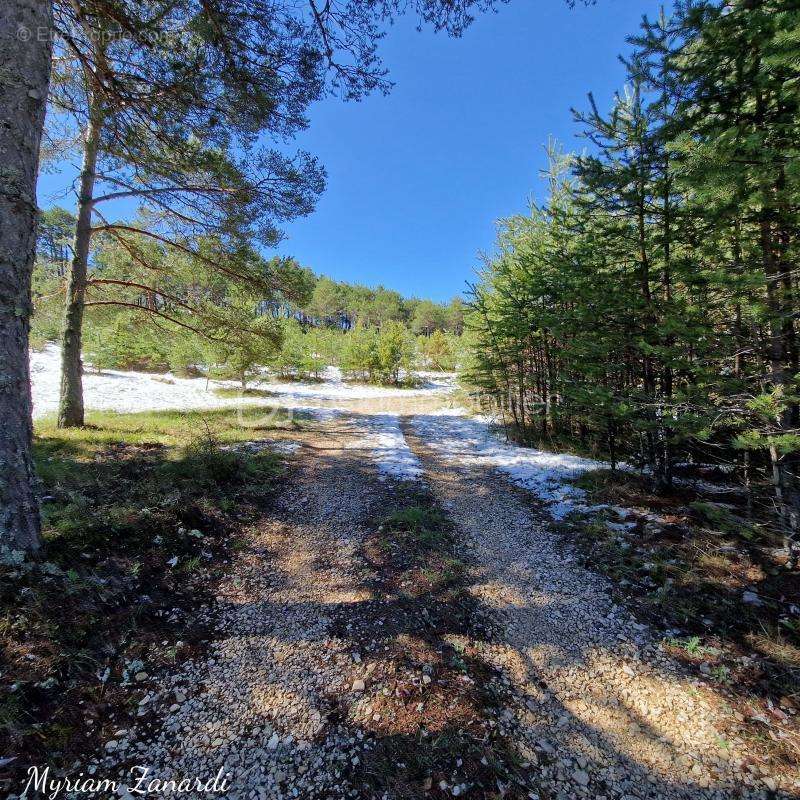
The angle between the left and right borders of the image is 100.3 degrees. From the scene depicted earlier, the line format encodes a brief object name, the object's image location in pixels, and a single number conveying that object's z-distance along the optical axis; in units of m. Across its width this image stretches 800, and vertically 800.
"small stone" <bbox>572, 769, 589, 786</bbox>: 2.21
